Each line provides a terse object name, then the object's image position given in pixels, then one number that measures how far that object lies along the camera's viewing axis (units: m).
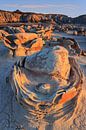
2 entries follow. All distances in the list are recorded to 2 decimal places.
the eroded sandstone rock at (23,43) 2.82
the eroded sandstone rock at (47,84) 1.77
